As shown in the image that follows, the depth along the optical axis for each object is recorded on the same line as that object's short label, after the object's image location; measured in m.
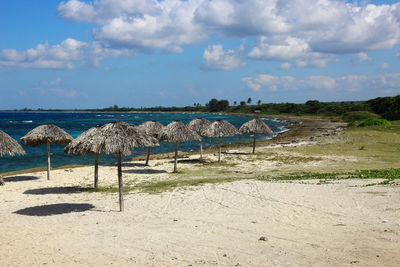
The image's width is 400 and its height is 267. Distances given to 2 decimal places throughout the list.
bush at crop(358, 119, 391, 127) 42.51
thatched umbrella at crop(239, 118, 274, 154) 25.58
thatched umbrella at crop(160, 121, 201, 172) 17.69
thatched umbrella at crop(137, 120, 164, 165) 20.80
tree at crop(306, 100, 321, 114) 102.88
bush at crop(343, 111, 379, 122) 62.38
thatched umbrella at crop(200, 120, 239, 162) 21.52
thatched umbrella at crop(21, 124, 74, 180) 16.16
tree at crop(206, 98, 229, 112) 165.50
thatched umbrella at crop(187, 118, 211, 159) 23.20
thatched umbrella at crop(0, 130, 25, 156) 14.99
